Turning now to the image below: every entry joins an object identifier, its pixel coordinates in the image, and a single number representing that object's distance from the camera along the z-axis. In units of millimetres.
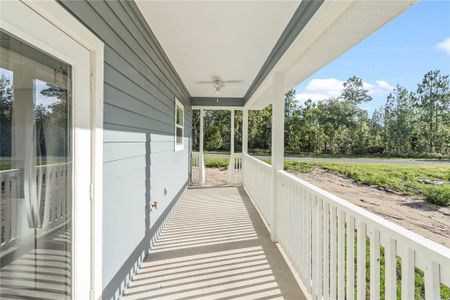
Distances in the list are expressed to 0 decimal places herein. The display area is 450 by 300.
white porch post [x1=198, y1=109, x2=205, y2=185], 8602
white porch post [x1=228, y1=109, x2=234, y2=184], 8577
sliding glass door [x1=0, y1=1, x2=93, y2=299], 1156
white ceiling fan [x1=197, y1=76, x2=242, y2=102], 5804
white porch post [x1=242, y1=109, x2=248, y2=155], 8173
